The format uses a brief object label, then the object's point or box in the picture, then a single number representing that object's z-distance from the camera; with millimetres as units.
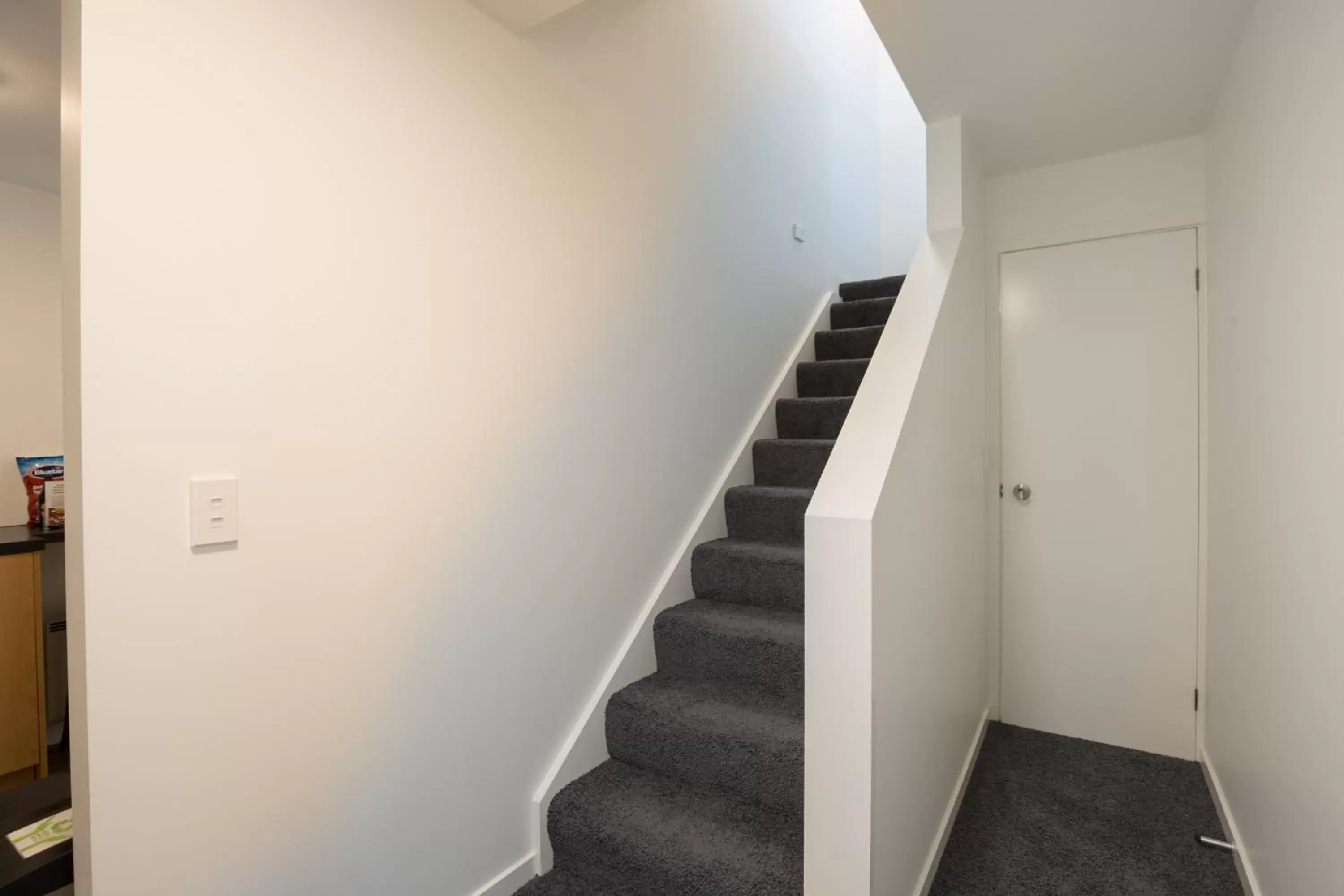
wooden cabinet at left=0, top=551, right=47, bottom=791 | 2189
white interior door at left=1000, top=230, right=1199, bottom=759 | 2459
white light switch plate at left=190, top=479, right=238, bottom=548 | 1116
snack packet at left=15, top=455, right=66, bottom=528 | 2471
